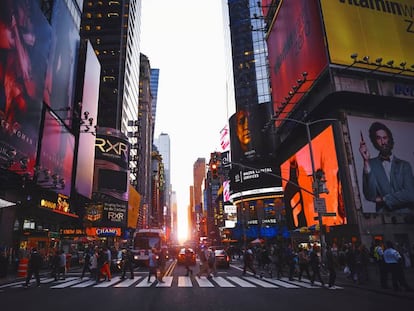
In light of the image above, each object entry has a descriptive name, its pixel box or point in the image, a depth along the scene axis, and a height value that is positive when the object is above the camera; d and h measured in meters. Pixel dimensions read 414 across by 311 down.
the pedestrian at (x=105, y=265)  17.59 -1.42
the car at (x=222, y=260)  28.09 -2.25
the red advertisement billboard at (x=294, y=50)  33.91 +22.65
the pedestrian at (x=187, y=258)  20.07 -1.41
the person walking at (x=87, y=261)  20.72 -1.37
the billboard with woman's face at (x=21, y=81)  22.80 +13.14
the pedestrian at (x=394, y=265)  12.49 -1.49
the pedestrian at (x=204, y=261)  19.05 -1.58
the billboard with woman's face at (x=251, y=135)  79.94 +25.98
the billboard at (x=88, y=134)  41.50 +15.21
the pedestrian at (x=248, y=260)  20.57 -1.71
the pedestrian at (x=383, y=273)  13.34 -1.89
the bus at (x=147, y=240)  31.86 -0.15
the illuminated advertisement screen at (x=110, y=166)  63.41 +15.34
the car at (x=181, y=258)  31.53 -2.16
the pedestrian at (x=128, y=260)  18.72 -1.30
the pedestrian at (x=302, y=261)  17.09 -1.60
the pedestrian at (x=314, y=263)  15.32 -1.56
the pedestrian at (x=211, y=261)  20.02 -1.63
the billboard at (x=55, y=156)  30.14 +9.10
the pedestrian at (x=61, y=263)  18.66 -1.28
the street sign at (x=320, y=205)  19.80 +1.63
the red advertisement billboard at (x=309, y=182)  31.12 +5.95
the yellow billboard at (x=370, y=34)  32.53 +21.10
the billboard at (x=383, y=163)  30.06 +6.66
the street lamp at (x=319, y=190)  19.48 +2.73
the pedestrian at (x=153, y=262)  16.81 -1.35
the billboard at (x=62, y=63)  33.81 +20.92
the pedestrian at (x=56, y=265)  18.33 -1.37
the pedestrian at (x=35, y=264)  15.35 -1.09
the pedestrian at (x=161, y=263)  16.33 -1.44
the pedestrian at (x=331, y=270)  14.51 -1.83
